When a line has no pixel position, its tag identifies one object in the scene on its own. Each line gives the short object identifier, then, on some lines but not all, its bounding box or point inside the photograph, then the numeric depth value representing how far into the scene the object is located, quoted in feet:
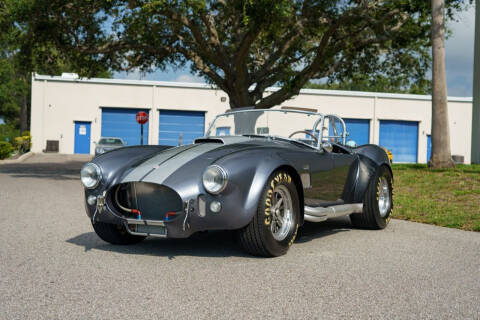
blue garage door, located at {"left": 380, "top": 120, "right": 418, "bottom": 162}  127.03
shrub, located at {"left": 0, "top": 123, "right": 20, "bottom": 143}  127.86
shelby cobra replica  14.46
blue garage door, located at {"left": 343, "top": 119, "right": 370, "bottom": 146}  125.29
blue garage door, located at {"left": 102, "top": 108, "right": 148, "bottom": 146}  118.32
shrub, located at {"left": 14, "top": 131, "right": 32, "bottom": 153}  105.93
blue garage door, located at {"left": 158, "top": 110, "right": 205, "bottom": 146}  119.55
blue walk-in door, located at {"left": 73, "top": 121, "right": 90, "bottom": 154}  119.65
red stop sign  94.03
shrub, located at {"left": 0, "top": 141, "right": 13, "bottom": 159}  83.51
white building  118.62
